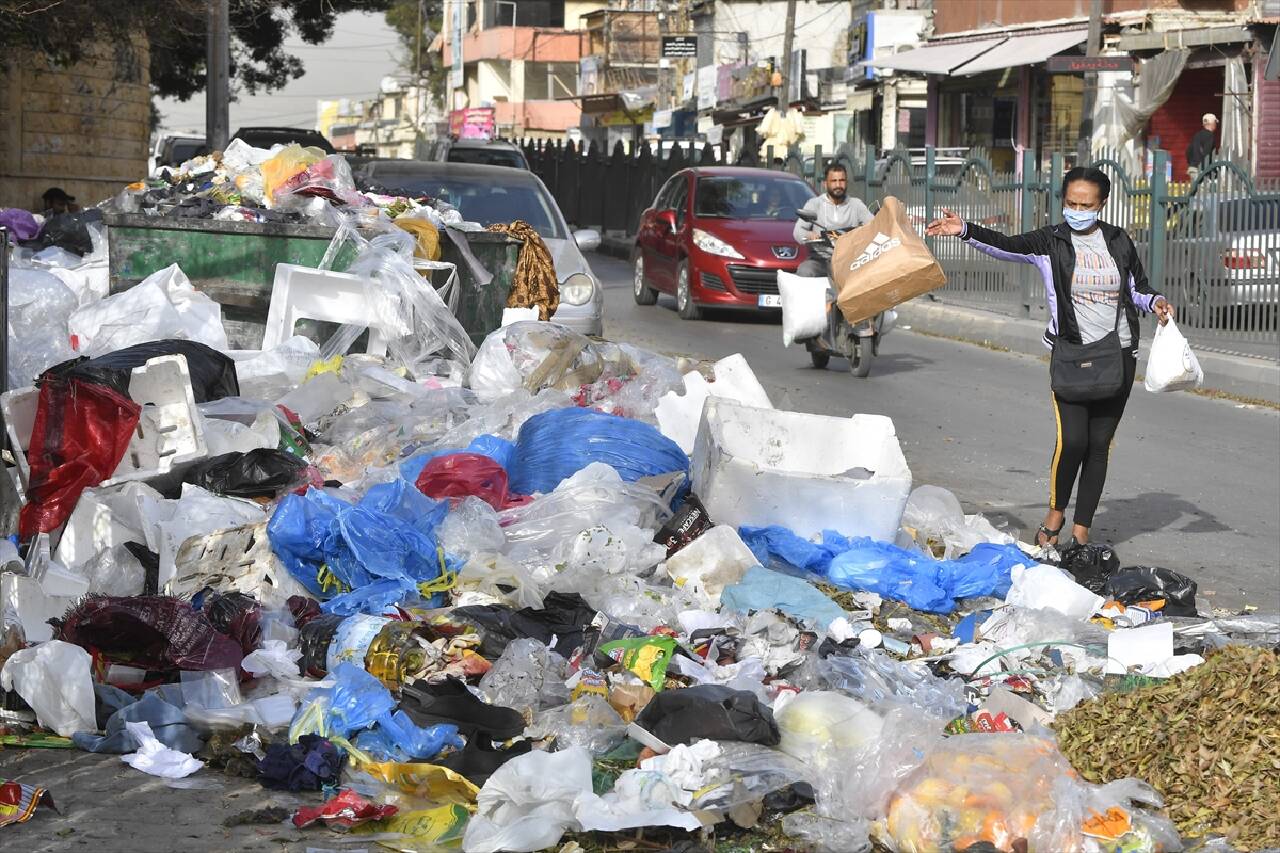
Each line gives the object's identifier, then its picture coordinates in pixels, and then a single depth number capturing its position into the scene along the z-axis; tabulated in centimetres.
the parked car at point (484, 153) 2162
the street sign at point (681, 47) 4859
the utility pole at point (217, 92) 2291
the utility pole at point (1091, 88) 2687
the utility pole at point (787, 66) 3769
